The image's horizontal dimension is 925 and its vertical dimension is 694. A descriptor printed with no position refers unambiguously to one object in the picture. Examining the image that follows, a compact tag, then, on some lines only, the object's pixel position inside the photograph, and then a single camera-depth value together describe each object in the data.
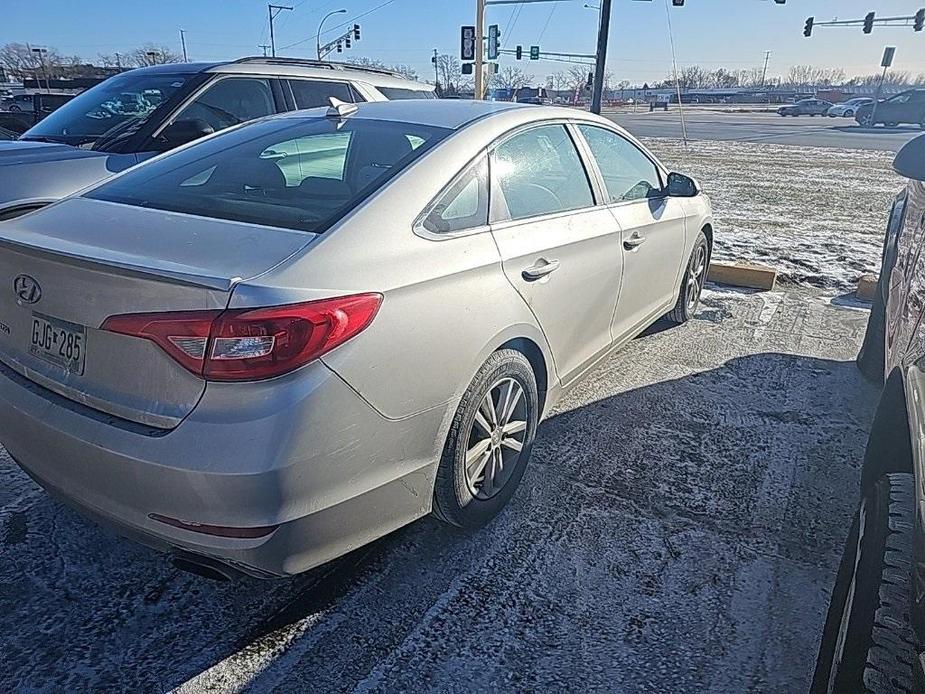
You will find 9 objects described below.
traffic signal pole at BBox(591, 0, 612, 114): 21.21
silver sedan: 1.73
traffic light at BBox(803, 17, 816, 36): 41.90
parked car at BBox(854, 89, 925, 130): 32.97
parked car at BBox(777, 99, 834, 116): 51.41
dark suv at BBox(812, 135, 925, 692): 1.37
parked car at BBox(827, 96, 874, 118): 47.38
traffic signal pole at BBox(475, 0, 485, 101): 17.61
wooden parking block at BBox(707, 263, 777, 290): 6.20
